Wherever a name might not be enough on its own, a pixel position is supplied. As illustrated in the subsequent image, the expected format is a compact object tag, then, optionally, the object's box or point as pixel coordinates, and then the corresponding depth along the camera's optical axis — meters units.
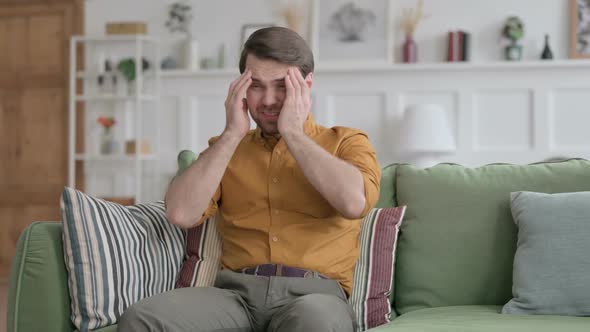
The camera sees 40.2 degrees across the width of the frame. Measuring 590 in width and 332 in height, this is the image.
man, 2.10
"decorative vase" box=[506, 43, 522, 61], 5.53
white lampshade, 5.31
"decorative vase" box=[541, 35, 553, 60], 5.49
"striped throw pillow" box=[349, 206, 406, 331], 2.30
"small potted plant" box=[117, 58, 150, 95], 6.11
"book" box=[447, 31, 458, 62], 5.64
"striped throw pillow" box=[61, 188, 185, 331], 2.11
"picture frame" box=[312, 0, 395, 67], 5.79
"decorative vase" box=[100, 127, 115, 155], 6.16
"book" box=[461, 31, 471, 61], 5.63
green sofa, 2.39
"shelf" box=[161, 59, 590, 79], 5.46
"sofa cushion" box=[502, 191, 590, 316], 2.18
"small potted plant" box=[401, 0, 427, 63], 5.70
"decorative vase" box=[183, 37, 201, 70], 6.07
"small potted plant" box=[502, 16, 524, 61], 5.53
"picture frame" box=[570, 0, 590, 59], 5.49
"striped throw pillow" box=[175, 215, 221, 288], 2.39
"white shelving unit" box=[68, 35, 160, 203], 6.07
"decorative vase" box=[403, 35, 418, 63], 5.69
